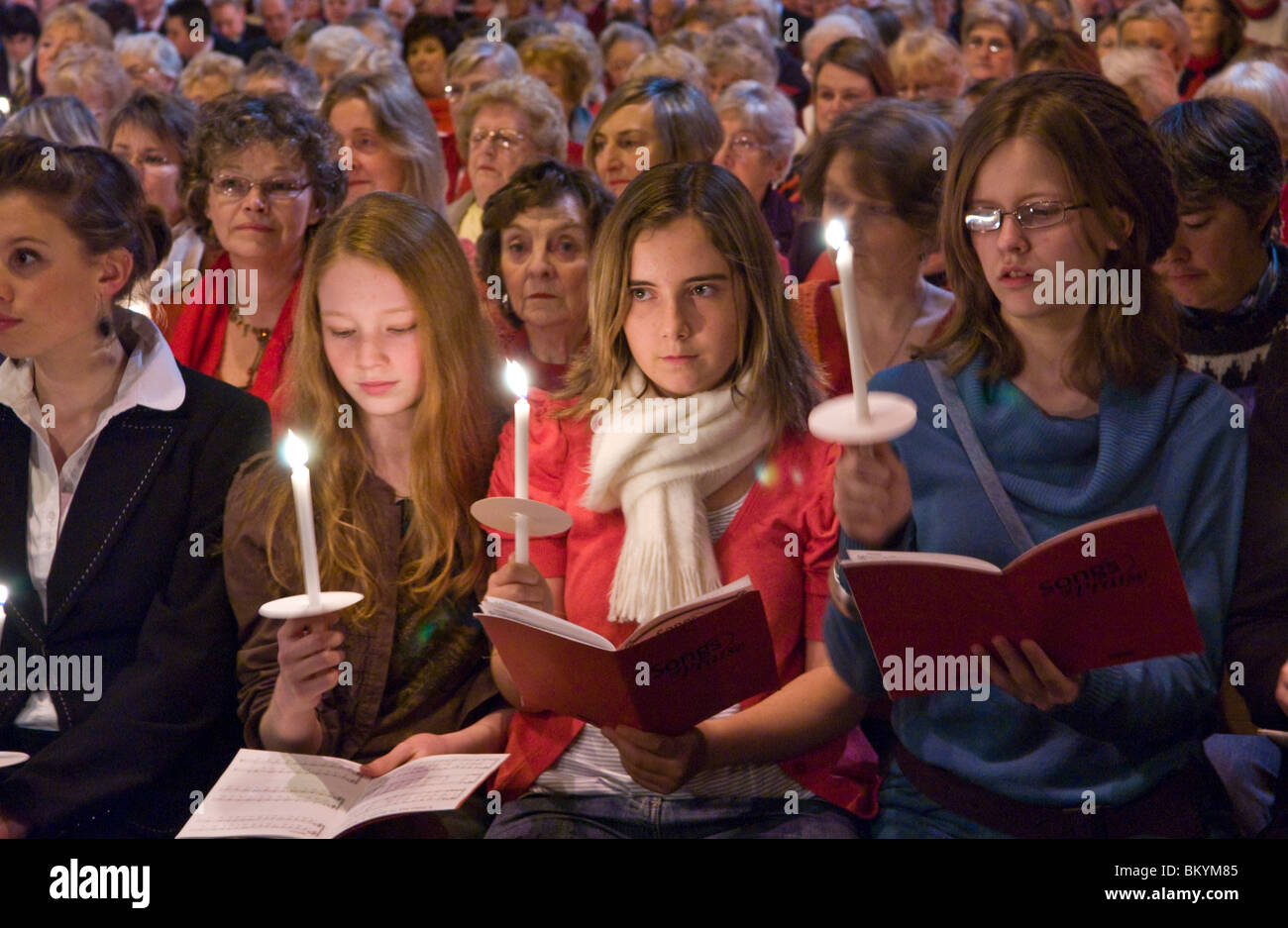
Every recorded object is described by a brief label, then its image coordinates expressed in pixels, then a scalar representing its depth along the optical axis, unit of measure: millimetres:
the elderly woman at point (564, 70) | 5367
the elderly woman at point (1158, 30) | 4965
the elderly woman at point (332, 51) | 6098
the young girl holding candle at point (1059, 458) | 2082
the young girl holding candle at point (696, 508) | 2197
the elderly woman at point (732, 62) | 5395
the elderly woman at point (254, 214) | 3273
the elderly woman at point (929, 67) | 5145
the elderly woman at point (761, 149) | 4395
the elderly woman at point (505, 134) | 4121
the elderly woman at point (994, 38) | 5391
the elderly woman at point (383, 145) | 4082
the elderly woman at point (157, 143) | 4164
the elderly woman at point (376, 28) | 6992
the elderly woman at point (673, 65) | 4840
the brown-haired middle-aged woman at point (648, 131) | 3715
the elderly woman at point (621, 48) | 6426
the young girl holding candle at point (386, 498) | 2375
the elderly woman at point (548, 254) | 3105
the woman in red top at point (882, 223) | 2934
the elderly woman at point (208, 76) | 5852
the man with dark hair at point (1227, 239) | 2621
